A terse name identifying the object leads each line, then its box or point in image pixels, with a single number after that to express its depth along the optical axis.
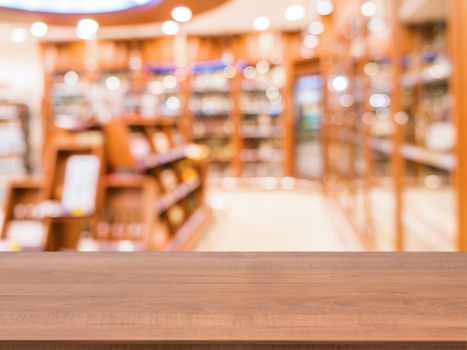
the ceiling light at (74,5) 2.51
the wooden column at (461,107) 2.28
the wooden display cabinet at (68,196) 4.14
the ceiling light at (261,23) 10.30
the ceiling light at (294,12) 9.27
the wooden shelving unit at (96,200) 4.20
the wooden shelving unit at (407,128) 3.00
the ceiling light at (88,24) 2.68
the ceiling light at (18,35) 10.62
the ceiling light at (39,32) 10.31
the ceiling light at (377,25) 5.09
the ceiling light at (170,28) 9.83
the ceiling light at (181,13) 2.58
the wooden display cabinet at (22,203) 4.46
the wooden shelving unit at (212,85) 11.36
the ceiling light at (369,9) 5.04
